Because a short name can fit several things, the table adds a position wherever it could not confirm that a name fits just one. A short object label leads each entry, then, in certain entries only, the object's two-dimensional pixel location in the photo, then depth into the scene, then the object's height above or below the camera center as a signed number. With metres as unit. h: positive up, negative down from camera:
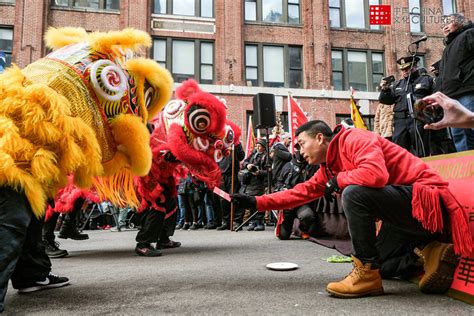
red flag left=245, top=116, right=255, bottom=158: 11.68 +1.77
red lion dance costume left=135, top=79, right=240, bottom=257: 4.31 +0.58
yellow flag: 8.42 +1.72
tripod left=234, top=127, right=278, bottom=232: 7.60 +0.55
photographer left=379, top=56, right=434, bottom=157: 5.85 +1.49
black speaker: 8.10 +1.76
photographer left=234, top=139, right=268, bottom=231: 8.19 +0.50
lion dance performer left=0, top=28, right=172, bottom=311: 2.17 +0.44
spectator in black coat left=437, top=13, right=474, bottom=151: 4.55 +1.48
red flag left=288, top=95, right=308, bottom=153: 10.43 +2.19
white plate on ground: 3.48 -0.52
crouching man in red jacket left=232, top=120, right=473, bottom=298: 2.46 -0.03
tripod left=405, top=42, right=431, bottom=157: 5.47 +0.89
